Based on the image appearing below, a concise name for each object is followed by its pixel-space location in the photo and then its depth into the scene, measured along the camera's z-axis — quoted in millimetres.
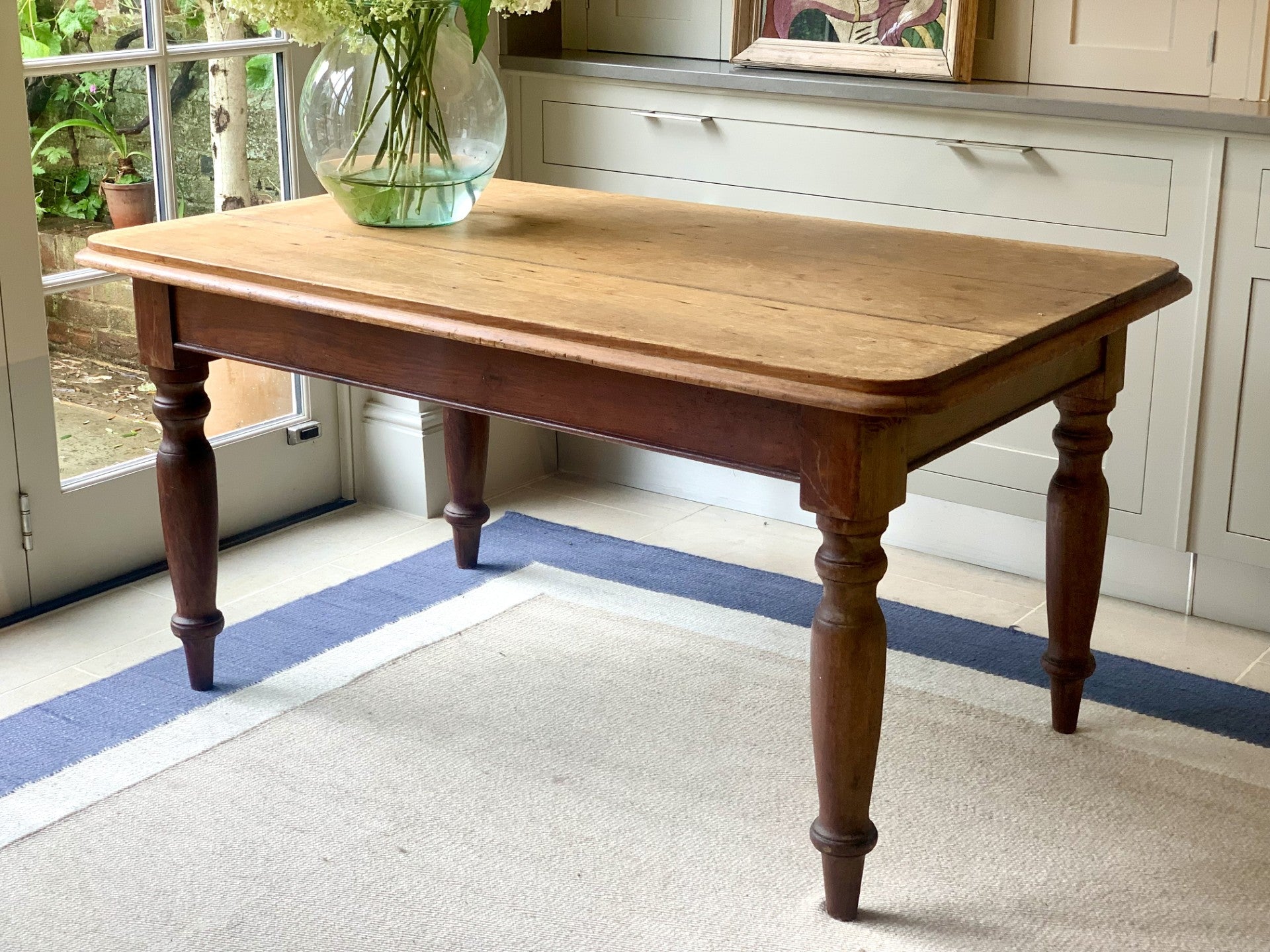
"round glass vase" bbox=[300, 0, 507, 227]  2182
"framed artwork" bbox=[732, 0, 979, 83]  3004
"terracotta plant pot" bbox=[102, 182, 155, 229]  2928
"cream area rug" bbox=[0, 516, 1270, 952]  1920
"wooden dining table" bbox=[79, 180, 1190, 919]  1678
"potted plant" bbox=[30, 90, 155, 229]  2873
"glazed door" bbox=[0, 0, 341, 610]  2760
